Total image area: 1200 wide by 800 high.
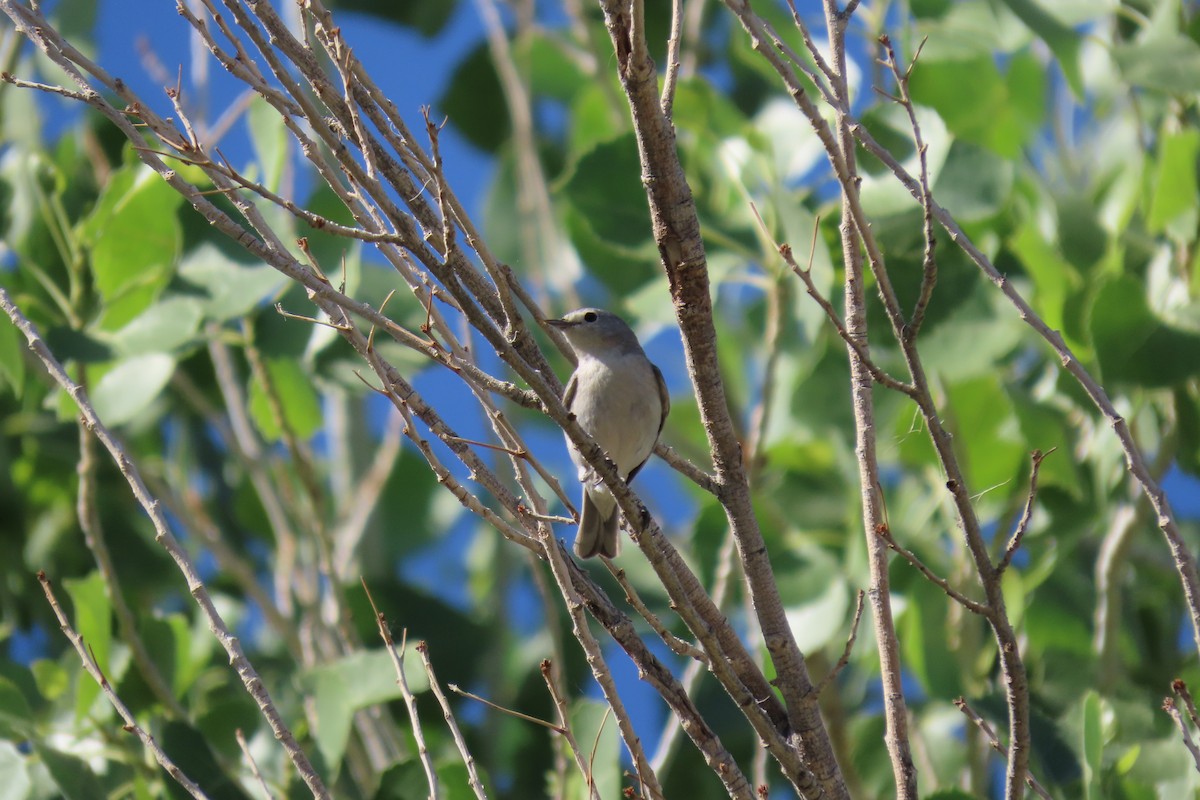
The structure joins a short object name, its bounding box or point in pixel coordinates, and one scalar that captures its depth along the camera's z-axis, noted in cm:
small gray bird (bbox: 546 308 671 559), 863
